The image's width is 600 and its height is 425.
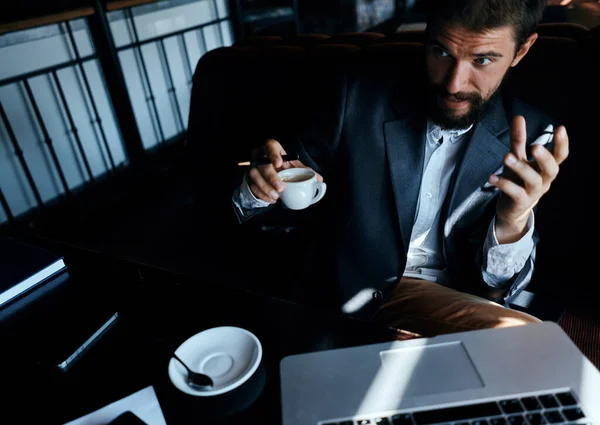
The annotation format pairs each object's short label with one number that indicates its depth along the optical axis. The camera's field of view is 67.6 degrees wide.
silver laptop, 0.66
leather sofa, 1.32
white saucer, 0.73
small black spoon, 0.73
